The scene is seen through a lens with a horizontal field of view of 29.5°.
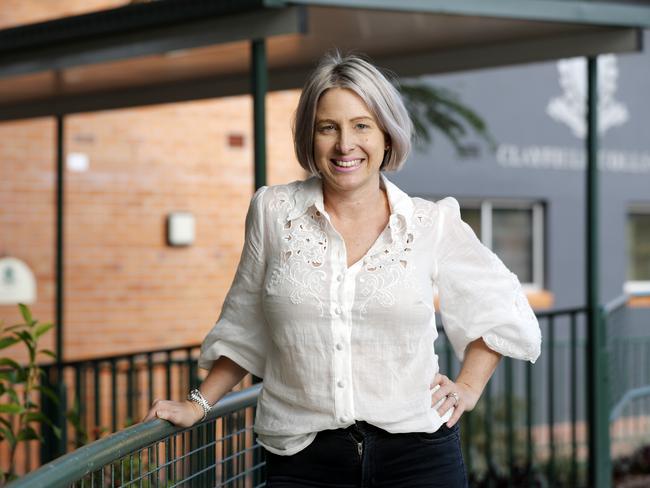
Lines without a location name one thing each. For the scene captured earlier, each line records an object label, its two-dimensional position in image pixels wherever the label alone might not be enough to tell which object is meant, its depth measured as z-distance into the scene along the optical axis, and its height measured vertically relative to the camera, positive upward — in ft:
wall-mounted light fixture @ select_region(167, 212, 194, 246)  29.45 +1.12
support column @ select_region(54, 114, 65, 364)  22.66 +0.75
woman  7.61 -0.22
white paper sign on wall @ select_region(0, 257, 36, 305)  27.66 -0.17
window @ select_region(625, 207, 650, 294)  42.83 +0.96
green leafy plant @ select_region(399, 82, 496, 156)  30.60 +4.32
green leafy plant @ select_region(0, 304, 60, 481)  12.98 -1.18
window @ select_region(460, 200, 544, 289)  38.88 +1.40
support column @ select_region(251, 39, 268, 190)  14.46 +1.99
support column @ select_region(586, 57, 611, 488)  17.58 -0.82
